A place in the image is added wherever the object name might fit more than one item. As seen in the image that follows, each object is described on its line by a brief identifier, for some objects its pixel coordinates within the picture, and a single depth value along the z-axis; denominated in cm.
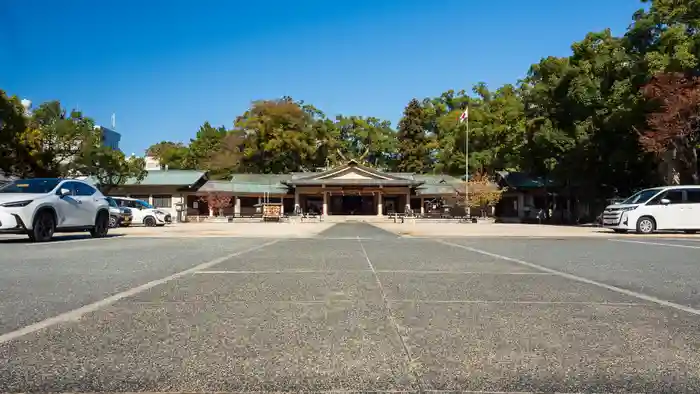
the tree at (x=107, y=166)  4188
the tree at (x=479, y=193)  4986
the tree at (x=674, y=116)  2683
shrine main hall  5550
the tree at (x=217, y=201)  5200
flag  5019
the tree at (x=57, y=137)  3781
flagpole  5008
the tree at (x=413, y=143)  7912
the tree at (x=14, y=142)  3366
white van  2153
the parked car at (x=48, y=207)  1313
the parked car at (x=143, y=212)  3209
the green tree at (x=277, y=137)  6969
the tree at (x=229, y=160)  7338
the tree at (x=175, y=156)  8328
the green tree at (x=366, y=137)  8169
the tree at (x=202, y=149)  8003
